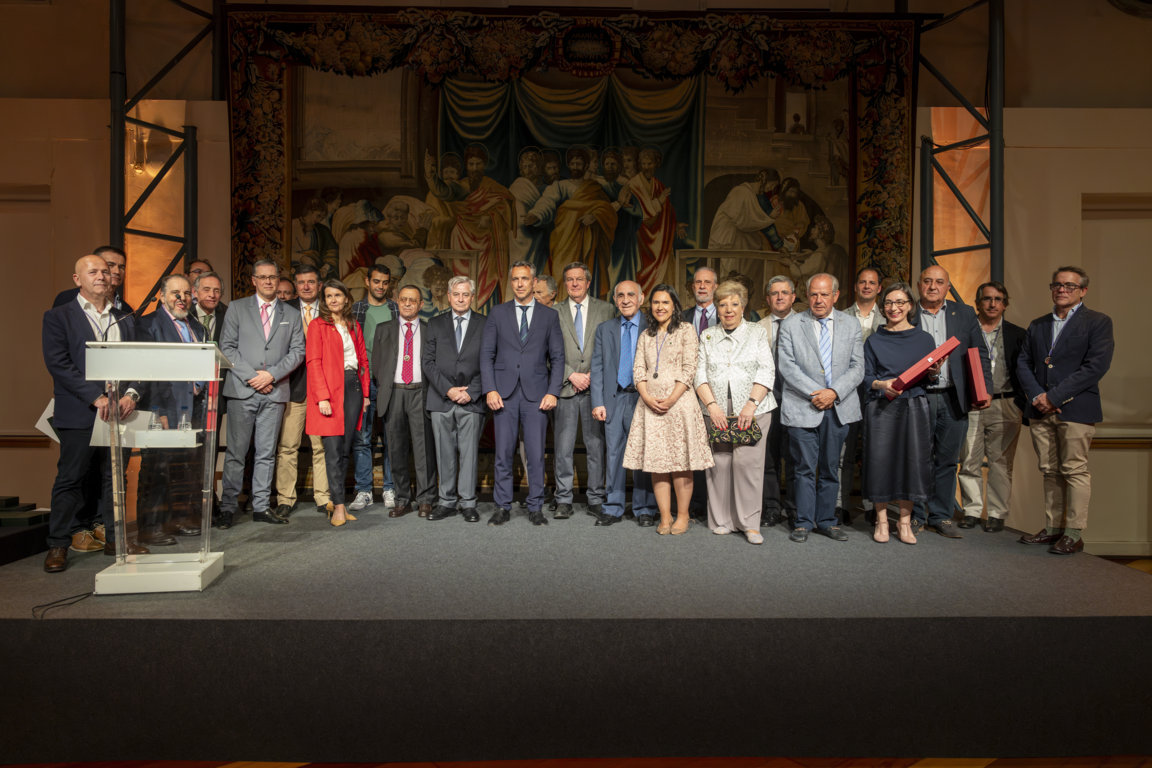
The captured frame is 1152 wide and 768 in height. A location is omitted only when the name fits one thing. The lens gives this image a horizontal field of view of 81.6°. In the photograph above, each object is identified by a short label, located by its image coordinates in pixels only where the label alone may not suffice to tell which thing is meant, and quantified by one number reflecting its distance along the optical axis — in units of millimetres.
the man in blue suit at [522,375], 4621
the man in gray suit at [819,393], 4199
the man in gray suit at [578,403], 4727
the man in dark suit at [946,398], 4492
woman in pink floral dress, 4199
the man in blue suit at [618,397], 4605
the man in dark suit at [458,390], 4641
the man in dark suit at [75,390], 3617
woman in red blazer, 4598
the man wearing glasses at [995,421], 4848
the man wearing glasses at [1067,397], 4141
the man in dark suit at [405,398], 4883
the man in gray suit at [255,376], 4574
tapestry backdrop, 6133
